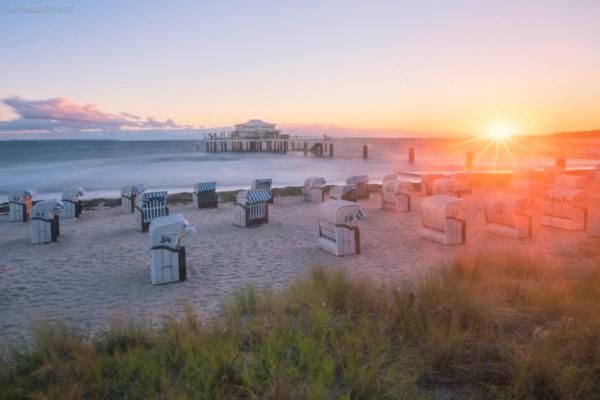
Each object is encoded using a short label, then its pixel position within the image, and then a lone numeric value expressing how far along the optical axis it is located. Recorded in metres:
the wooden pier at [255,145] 75.69
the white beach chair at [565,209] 10.98
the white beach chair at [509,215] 10.29
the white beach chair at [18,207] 13.84
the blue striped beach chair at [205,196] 16.11
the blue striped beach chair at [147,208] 11.89
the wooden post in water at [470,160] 41.34
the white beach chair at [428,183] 17.95
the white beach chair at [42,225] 10.34
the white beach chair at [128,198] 15.11
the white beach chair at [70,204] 14.26
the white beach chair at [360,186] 17.83
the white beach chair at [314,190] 17.25
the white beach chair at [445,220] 9.84
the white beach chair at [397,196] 14.53
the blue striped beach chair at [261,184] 17.45
